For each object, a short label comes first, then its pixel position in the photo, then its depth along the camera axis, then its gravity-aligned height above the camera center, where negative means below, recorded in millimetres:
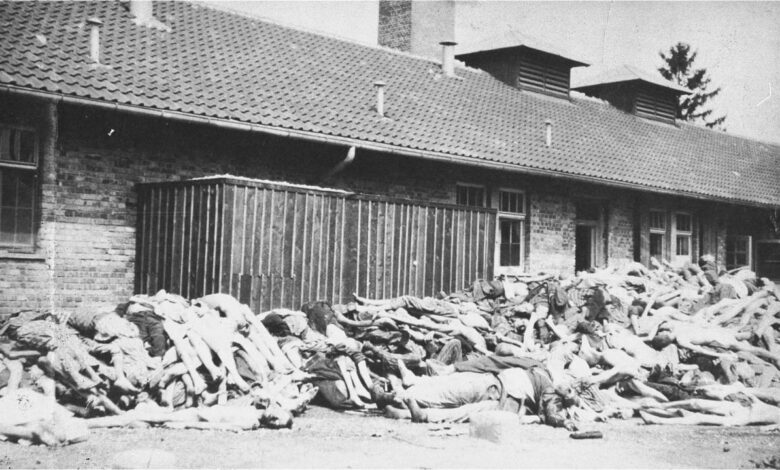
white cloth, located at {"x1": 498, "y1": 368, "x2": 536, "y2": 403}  8398 -1403
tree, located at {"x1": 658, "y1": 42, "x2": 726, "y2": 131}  44531 +10215
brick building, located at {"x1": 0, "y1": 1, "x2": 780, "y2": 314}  10422 +1892
